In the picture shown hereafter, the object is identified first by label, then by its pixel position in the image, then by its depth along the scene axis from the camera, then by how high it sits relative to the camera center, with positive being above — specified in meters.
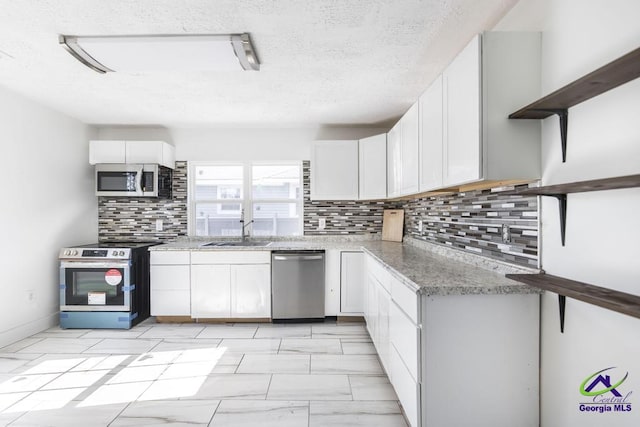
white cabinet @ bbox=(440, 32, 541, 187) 1.47 +0.54
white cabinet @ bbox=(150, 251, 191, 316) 3.41 -0.79
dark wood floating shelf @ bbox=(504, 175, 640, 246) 0.91 +0.09
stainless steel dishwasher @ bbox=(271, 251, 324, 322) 3.37 -0.77
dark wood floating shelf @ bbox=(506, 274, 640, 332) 0.93 -0.28
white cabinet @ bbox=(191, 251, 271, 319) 3.39 -0.79
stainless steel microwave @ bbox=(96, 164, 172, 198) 3.57 +0.38
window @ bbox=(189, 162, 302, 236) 4.01 +0.19
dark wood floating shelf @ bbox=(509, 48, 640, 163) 0.96 +0.46
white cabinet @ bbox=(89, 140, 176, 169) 3.61 +0.71
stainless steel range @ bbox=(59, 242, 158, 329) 3.25 -0.80
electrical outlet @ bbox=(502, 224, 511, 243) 1.76 -0.11
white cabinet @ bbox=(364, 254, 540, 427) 1.46 -0.70
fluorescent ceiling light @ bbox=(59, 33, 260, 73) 1.90 +1.06
